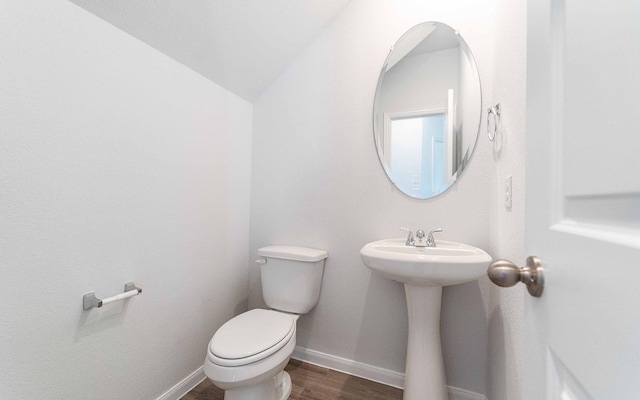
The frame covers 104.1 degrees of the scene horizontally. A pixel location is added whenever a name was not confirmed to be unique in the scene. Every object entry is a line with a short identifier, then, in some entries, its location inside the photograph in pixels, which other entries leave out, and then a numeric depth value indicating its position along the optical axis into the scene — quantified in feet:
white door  0.81
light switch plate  3.10
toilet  3.26
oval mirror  4.36
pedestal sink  3.30
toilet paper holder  3.18
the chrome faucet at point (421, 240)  4.13
